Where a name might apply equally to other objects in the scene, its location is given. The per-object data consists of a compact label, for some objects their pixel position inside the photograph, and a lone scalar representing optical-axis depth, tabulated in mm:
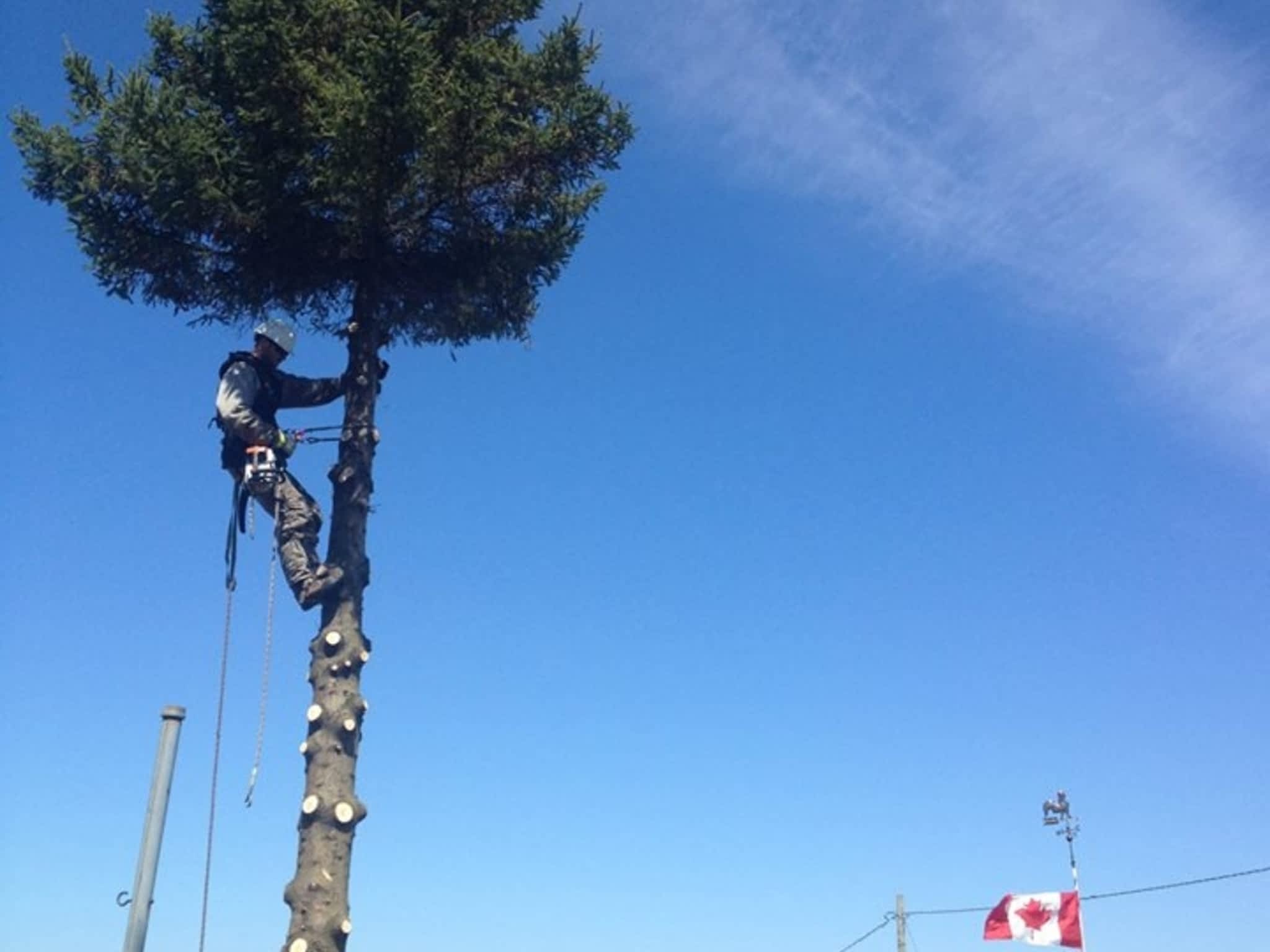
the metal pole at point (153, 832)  5164
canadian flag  27984
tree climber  8570
